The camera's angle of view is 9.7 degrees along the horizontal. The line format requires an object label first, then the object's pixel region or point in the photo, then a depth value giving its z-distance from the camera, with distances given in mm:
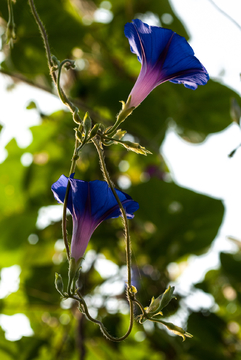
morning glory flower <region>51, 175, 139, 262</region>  990
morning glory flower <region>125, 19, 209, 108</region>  993
